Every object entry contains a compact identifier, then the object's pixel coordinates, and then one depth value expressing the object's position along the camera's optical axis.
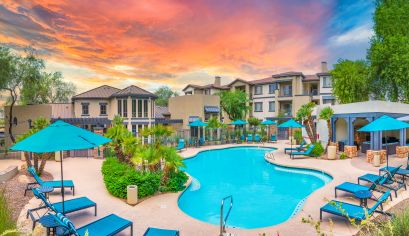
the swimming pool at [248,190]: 9.94
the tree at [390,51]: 24.98
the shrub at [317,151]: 21.25
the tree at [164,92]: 86.02
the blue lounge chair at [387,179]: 10.85
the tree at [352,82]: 29.55
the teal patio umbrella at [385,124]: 13.53
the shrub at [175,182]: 11.73
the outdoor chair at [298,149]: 22.75
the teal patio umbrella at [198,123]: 30.61
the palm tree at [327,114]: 21.03
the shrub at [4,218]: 4.80
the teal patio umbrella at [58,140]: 6.47
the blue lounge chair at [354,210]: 7.26
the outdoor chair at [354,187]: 10.11
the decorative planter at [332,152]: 19.73
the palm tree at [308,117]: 22.25
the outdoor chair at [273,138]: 34.84
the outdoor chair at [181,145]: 26.64
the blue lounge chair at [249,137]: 34.31
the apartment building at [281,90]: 42.59
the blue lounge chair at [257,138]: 33.66
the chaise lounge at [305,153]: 20.77
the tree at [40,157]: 14.12
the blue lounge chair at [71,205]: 7.54
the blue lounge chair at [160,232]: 6.41
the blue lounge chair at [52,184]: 10.28
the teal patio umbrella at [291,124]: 23.73
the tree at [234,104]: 42.91
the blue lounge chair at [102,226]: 6.00
